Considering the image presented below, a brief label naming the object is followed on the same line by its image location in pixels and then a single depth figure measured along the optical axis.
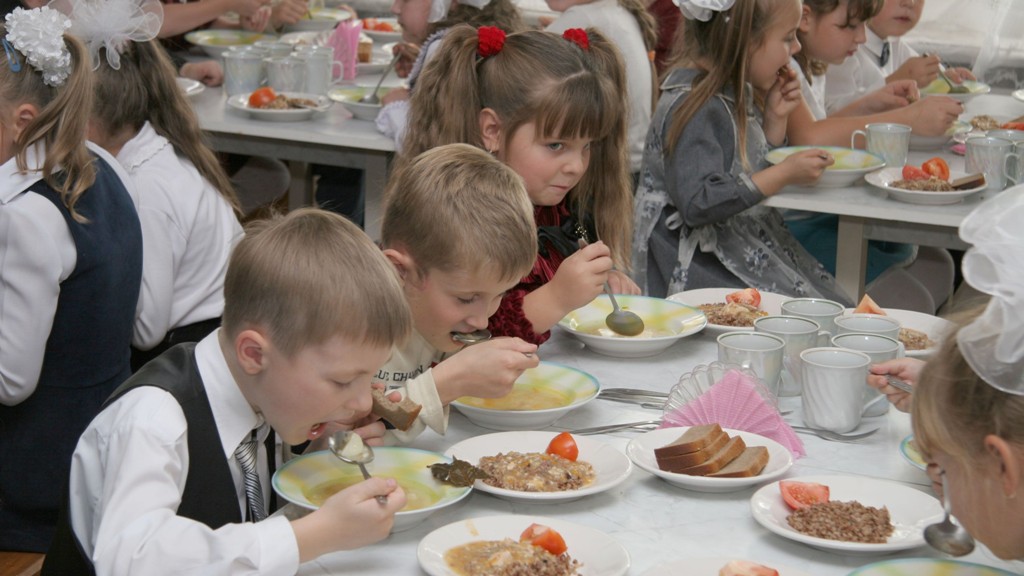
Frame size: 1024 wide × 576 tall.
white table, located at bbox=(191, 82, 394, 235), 4.10
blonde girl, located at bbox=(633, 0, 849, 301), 3.50
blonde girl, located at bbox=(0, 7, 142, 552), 2.77
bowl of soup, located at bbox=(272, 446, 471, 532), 2.24
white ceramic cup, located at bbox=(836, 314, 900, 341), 2.66
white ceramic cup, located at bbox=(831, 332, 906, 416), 2.52
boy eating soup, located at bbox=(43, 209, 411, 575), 2.13
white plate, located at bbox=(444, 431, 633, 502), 2.28
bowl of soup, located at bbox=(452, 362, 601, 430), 2.48
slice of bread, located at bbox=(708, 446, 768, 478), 2.32
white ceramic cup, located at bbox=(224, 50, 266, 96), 4.45
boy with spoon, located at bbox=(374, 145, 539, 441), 2.53
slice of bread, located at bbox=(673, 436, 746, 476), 2.32
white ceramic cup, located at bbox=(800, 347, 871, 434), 2.47
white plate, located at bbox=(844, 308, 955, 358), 2.82
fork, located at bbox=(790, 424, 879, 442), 2.48
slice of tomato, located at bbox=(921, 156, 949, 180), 3.61
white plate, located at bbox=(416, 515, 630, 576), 2.15
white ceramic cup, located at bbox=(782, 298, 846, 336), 2.72
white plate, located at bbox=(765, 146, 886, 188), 3.64
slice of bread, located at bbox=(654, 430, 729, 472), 2.32
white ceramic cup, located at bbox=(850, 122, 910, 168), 3.75
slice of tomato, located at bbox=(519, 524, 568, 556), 2.18
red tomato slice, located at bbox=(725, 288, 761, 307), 2.91
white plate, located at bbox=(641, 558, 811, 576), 2.14
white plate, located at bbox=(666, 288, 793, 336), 2.94
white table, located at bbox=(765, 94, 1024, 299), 3.50
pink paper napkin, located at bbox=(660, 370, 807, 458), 2.44
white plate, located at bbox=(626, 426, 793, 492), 2.31
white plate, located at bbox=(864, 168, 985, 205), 3.52
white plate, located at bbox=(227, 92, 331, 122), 4.20
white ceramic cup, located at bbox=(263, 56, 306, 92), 4.44
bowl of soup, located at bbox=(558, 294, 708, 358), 2.74
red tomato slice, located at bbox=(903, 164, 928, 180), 3.61
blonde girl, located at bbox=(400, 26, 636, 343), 2.95
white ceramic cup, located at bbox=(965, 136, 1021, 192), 3.61
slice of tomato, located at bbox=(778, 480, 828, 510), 2.27
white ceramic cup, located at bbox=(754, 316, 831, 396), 2.59
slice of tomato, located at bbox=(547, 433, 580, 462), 2.38
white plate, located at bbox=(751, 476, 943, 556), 2.20
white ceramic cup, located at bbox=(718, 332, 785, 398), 2.54
